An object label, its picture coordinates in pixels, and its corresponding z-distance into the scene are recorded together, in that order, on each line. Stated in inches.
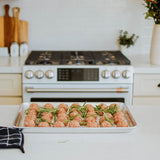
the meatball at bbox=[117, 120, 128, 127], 62.3
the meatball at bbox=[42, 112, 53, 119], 65.2
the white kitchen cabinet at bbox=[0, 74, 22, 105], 116.8
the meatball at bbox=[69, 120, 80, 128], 61.1
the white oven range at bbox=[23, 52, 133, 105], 115.6
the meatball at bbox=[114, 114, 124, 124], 64.0
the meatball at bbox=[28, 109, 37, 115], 65.8
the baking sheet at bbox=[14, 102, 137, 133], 60.5
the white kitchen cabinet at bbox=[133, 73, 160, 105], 119.0
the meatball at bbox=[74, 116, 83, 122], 63.7
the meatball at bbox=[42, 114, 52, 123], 62.8
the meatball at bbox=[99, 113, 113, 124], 64.1
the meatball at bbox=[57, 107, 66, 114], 67.8
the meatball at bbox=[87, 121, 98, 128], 61.4
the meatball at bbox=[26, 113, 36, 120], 63.2
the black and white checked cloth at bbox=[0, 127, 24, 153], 55.0
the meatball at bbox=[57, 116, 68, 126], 62.4
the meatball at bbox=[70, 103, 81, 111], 69.4
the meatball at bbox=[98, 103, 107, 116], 68.6
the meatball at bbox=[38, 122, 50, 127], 61.0
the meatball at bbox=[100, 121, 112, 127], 61.8
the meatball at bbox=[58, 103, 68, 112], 70.8
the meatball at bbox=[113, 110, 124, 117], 66.3
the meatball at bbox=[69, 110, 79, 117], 65.8
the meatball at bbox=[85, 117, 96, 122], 63.0
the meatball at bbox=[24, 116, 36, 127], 61.4
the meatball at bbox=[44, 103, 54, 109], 70.4
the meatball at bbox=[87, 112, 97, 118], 65.4
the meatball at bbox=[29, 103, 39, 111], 69.7
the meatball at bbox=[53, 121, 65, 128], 61.0
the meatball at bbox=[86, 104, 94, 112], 68.7
